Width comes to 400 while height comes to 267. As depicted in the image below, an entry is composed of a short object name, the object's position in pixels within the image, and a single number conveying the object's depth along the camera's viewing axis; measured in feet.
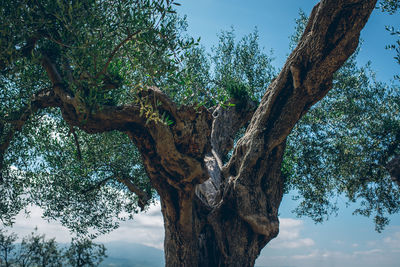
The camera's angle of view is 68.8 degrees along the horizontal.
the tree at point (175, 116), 19.25
